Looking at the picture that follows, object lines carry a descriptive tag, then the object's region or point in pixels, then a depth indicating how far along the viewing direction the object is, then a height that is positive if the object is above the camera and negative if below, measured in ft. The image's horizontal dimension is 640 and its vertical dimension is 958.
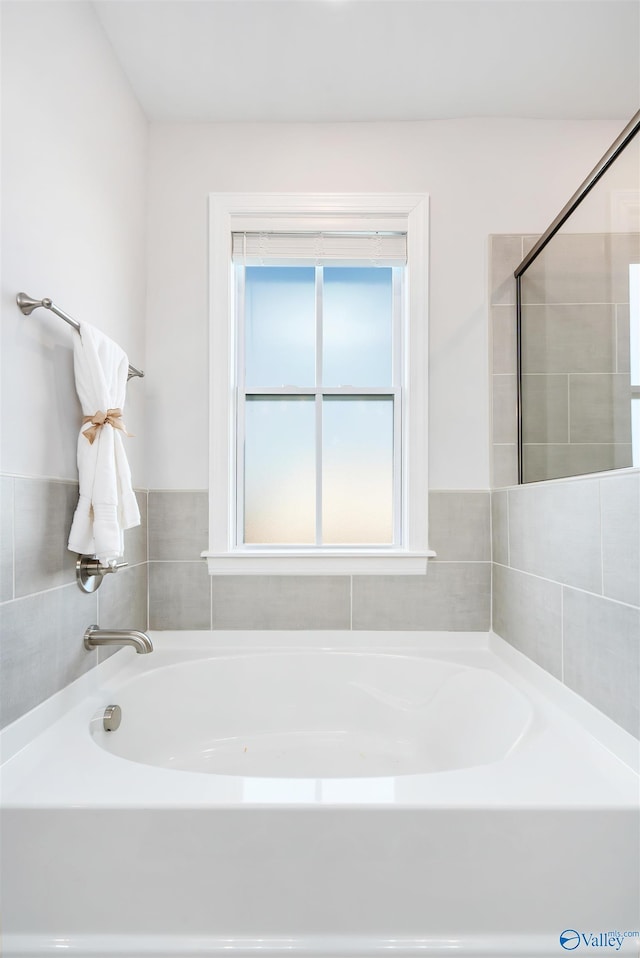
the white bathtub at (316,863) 3.06 -2.22
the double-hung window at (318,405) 7.30 +1.13
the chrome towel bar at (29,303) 4.08 +1.42
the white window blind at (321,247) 7.02 +3.19
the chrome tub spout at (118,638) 4.99 -1.46
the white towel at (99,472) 4.60 +0.13
